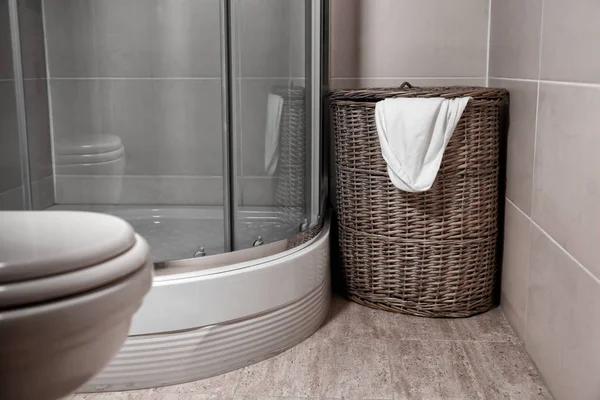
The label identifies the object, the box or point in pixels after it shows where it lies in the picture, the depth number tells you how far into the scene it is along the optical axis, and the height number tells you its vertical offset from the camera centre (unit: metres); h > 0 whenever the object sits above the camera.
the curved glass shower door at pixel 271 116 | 1.48 -0.11
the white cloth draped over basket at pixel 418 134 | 1.58 -0.16
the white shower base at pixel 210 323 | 1.34 -0.53
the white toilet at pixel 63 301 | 0.56 -0.20
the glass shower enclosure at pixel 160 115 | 1.50 -0.11
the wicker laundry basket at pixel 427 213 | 1.67 -0.37
